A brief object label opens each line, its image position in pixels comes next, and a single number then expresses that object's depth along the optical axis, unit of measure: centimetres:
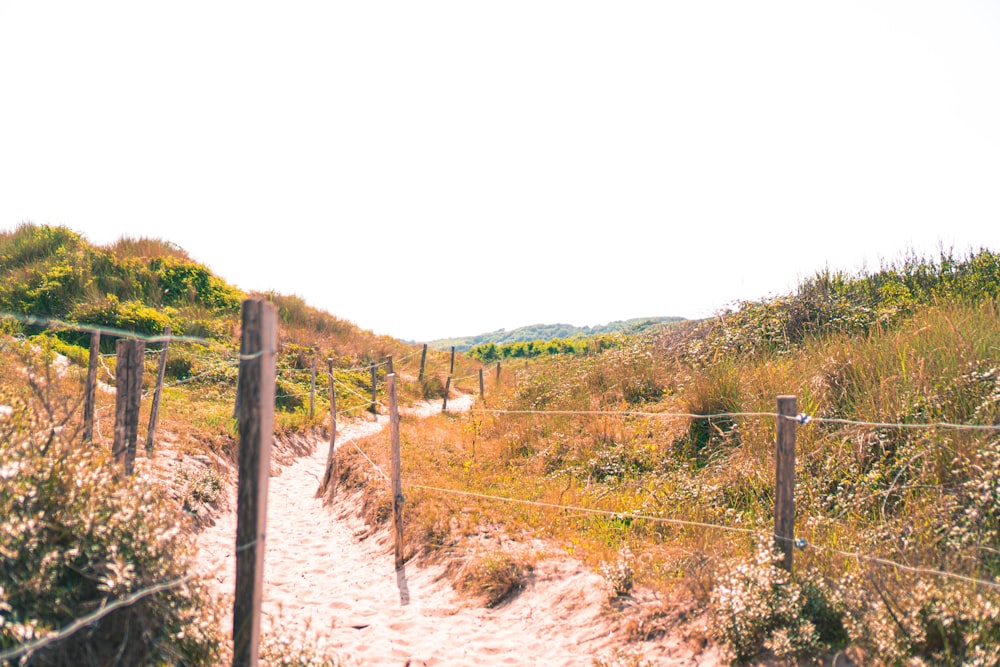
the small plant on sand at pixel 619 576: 521
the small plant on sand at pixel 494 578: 586
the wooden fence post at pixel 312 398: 1533
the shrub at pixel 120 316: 1664
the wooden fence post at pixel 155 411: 852
